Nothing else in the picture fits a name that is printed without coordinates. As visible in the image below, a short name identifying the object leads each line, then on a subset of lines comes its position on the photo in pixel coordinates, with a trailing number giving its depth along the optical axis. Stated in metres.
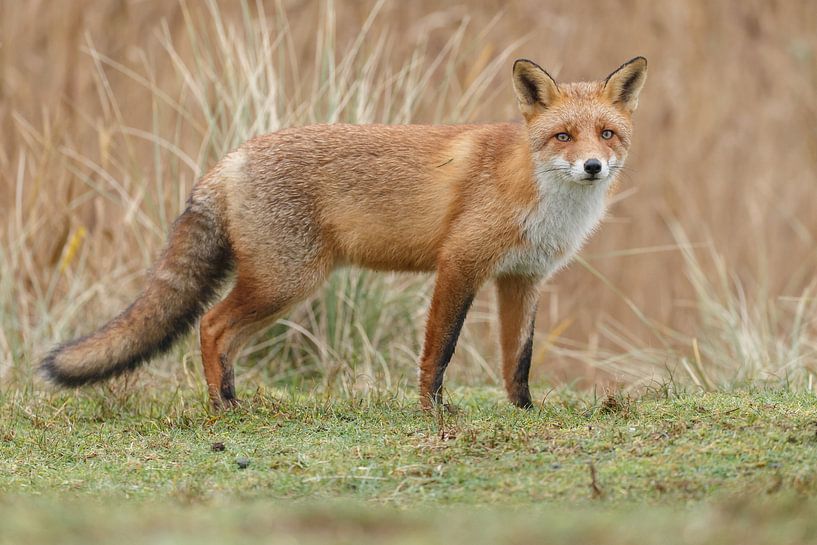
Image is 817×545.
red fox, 11.76
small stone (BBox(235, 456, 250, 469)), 9.30
